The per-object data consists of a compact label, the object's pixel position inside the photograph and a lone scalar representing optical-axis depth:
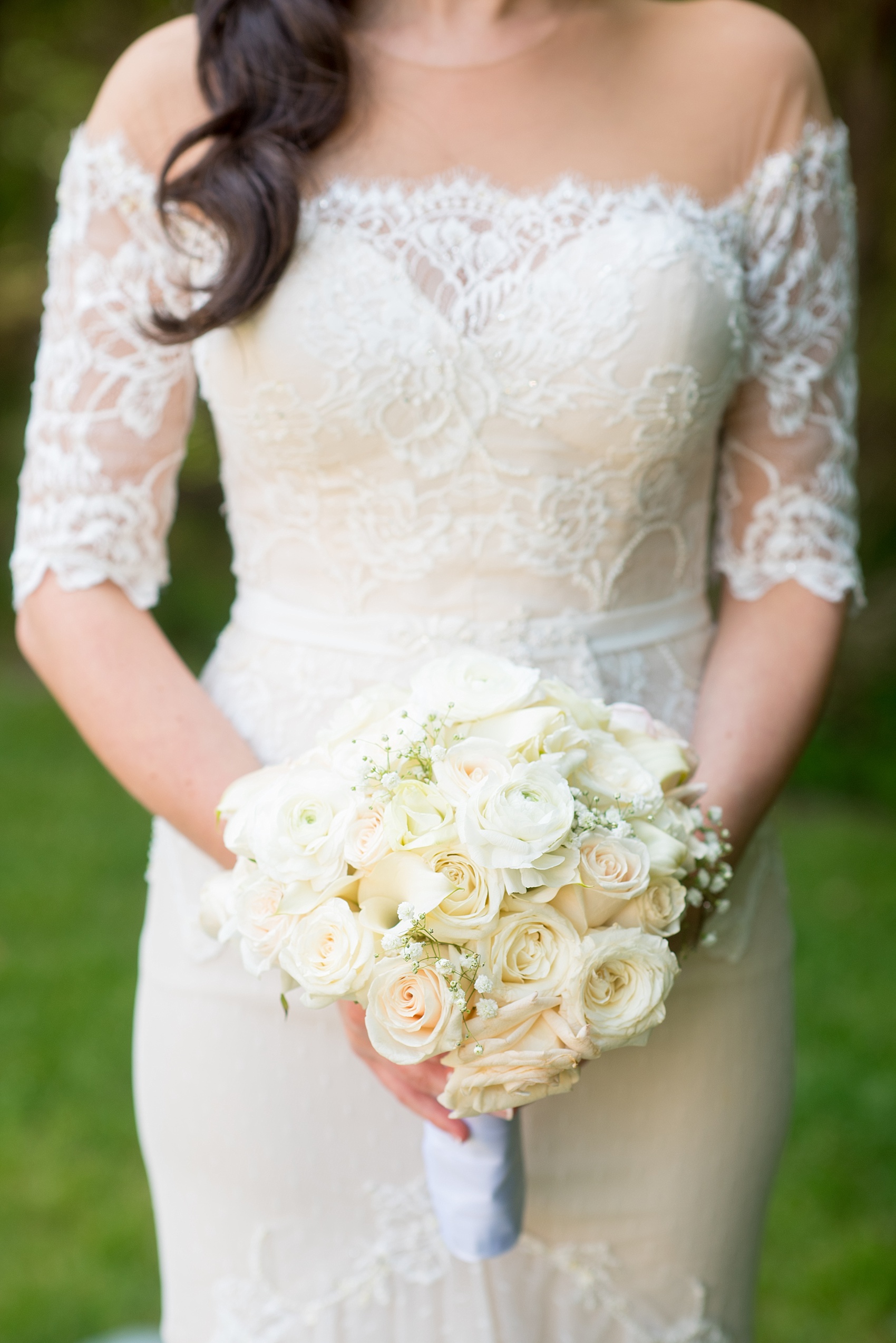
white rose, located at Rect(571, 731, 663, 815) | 1.32
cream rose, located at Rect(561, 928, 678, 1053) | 1.26
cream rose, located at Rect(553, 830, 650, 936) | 1.26
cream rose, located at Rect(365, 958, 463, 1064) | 1.22
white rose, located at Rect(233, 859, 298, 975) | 1.29
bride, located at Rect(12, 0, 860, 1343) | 1.68
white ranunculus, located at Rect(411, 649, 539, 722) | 1.32
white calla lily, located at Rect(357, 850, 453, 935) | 1.22
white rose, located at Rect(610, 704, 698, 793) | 1.40
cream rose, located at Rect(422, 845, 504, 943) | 1.22
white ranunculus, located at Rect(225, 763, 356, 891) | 1.25
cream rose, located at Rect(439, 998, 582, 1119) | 1.26
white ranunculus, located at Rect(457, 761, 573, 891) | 1.21
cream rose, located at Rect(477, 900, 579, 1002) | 1.25
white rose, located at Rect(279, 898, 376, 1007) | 1.24
